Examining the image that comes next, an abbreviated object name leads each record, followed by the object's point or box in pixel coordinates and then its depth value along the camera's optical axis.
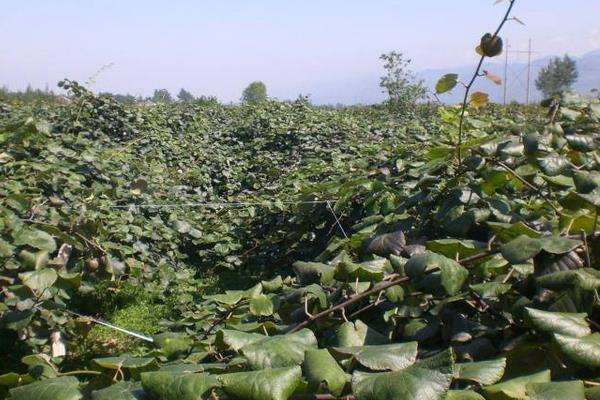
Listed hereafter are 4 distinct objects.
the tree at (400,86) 16.50
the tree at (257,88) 36.59
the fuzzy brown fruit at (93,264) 3.29
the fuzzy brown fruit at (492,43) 1.65
